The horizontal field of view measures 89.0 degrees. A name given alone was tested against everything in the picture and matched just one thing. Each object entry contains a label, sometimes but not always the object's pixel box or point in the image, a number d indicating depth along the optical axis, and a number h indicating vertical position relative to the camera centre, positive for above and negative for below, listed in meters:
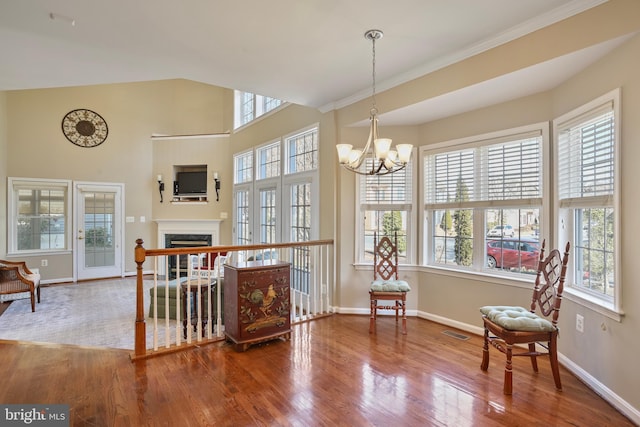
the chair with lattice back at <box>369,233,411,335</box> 3.54 -0.76
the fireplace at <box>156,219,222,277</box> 7.38 -0.41
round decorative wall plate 6.58 +1.78
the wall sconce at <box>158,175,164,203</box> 7.43 +0.64
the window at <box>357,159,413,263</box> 4.16 +0.06
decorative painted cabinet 3.11 -0.87
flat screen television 7.44 +0.69
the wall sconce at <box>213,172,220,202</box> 7.34 +0.71
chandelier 2.44 +0.50
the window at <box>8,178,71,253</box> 6.08 -0.02
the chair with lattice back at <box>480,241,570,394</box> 2.33 -0.81
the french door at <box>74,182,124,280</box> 6.68 -0.34
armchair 4.75 -1.00
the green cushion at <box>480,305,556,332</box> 2.33 -0.78
